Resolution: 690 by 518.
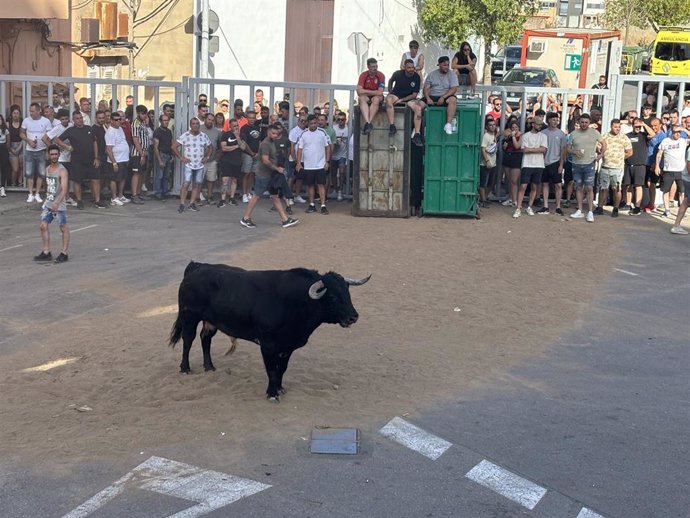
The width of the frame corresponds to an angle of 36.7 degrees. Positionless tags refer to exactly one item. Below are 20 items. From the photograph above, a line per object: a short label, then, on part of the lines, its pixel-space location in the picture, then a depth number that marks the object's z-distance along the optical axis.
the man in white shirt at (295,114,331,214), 19.55
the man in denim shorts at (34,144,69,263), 14.80
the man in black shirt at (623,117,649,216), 19.38
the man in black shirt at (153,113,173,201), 20.47
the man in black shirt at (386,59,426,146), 18.69
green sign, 38.38
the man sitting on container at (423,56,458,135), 18.67
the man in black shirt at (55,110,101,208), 19.62
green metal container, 18.84
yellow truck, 36.06
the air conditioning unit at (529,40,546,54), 39.19
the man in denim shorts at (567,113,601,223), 18.83
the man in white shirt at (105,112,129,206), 19.89
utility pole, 25.36
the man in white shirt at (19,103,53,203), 20.22
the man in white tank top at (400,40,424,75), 19.34
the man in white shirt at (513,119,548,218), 19.28
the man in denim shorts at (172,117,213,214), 19.62
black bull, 8.79
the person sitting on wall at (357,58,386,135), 18.62
